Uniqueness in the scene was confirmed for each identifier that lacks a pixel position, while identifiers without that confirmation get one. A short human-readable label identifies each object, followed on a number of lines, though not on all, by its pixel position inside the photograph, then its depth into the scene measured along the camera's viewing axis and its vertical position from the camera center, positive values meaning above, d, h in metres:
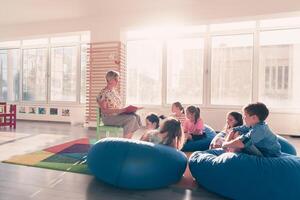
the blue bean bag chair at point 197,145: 3.81 -0.72
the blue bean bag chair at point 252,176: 1.94 -0.62
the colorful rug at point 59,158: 2.94 -0.81
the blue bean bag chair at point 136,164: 2.23 -0.60
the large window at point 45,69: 7.67 +0.78
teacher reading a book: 3.30 -0.21
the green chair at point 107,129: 3.31 -0.45
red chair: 6.09 -0.56
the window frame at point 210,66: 6.08 +0.74
